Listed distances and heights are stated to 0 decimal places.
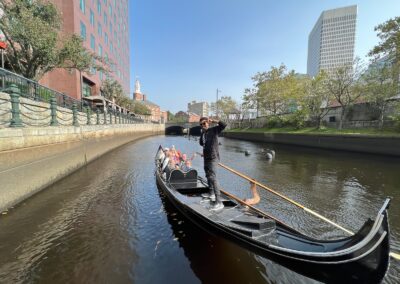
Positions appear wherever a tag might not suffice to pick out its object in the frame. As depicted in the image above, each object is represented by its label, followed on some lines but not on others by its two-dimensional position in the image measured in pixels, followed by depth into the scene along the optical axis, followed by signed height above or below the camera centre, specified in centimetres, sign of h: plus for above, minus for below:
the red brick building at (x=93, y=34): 2506 +1333
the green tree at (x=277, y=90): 3934 +692
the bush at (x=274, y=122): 4194 +101
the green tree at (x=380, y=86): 2350 +465
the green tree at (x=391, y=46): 2059 +811
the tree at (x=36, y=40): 1144 +454
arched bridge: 7502 -84
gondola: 272 -183
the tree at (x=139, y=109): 6002 +459
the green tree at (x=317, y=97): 2995 +433
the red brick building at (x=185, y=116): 11723 +592
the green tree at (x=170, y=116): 14218 +627
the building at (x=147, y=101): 11712 +1331
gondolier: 515 -60
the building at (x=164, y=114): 13650 +723
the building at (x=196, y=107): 15838 +1440
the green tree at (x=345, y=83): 2684 +563
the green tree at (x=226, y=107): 6725 +601
